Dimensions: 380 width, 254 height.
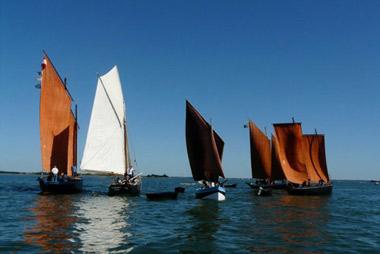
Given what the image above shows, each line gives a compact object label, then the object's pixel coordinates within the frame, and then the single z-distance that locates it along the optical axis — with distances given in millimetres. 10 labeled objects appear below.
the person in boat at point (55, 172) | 64625
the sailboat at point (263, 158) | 95312
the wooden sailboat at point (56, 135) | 65875
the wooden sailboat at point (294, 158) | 79375
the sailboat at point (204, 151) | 55781
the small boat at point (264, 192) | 77625
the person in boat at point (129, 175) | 65819
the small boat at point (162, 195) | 61719
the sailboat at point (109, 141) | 65562
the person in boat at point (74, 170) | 71888
